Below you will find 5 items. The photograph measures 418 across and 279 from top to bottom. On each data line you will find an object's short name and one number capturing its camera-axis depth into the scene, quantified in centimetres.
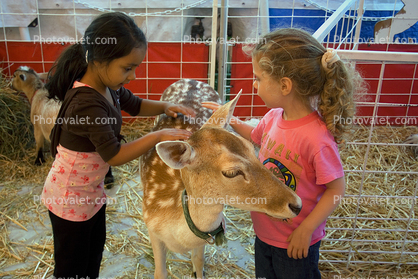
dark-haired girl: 177
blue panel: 546
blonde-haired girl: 168
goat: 450
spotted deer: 164
